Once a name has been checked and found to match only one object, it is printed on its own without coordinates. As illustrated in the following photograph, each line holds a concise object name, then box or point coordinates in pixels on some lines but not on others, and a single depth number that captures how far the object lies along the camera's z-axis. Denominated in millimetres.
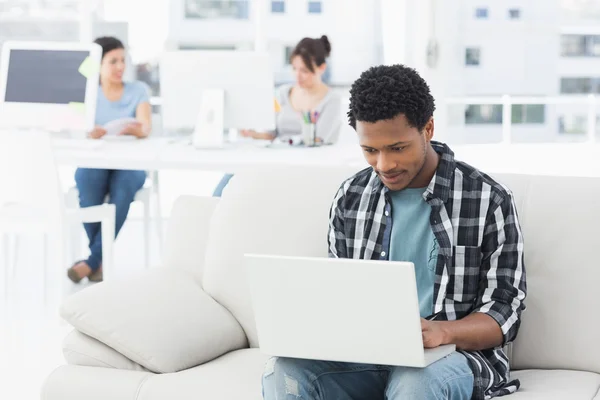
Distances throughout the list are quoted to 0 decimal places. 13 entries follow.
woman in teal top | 4660
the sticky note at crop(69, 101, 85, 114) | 4223
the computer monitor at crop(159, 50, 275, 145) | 4238
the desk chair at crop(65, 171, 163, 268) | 4723
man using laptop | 1860
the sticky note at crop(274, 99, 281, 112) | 4463
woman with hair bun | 4652
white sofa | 2070
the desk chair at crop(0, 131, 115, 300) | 3803
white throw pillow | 2143
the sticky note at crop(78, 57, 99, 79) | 4207
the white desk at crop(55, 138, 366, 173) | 3951
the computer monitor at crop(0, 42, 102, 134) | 4219
